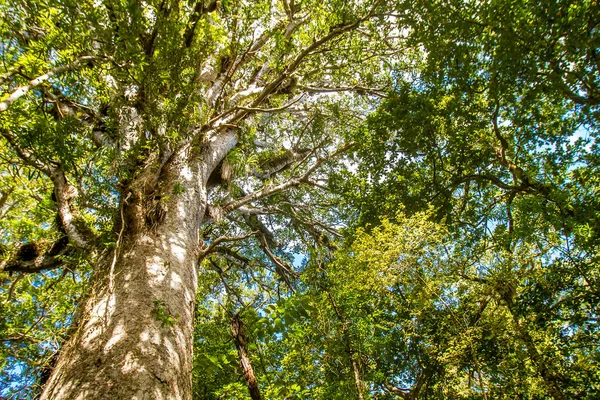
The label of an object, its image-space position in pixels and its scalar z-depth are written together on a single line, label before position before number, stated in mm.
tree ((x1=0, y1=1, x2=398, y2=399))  2189
